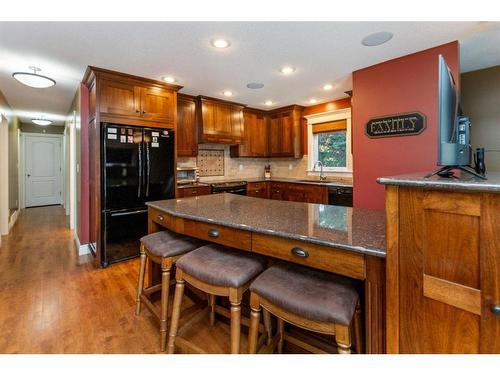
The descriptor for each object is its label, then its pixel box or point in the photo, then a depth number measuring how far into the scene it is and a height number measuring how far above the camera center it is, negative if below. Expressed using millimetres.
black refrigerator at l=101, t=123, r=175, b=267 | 3041 +50
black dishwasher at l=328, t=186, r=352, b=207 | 3854 -199
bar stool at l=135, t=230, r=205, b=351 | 1665 -492
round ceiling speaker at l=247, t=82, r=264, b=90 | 3626 +1436
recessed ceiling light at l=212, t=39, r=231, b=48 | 2338 +1320
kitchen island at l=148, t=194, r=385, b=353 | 1088 -256
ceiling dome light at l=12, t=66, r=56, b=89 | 2703 +1172
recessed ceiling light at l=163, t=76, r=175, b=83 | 3289 +1388
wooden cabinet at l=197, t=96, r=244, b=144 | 4352 +1136
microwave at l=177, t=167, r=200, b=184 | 4457 +173
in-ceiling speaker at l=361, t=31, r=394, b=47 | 2238 +1307
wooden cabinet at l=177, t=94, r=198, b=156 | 4129 +955
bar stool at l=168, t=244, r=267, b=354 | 1311 -489
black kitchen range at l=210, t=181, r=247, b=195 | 4309 -53
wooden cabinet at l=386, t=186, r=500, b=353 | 835 -315
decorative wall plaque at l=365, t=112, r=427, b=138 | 2582 +615
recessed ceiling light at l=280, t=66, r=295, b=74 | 3018 +1379
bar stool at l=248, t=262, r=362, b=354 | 1020 -505
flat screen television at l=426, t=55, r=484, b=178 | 1088 +233
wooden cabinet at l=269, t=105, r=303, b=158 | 5066 +1051
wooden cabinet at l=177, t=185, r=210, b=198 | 3975 -105
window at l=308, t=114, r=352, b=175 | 4559 +780
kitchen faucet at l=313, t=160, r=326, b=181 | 4923 +198
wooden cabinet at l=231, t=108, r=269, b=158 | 5141 +989
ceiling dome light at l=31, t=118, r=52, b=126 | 5574 +1441
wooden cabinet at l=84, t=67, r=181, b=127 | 2998 +1099
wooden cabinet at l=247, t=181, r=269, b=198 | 4930 -106
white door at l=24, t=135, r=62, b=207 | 6969 +450
